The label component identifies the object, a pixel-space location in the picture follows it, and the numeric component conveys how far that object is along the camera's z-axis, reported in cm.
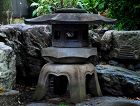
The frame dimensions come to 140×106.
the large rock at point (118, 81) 424
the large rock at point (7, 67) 394
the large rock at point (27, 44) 485
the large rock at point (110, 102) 381
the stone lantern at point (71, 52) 391
